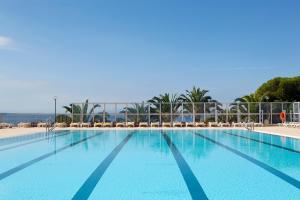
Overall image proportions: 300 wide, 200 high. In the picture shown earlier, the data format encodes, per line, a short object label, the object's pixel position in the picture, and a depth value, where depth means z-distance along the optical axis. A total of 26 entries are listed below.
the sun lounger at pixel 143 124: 24.06
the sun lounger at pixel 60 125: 23.77
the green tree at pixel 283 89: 34.84
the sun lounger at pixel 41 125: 24.05
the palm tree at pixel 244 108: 25.07
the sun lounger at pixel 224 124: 23.60
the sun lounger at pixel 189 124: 24.00
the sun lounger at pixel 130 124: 23.97
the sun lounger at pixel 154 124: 24.02
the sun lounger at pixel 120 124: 23.80
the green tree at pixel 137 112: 24.92
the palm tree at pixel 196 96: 31.00
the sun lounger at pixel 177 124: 23.87
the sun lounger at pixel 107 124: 24.09
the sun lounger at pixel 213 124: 23.61
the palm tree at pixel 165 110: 25.12
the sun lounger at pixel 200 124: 24.01
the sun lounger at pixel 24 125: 24.19
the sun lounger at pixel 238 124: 23.44
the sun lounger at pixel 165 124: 23.95
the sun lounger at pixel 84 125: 23.75
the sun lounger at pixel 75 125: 23.95
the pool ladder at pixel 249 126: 20.95
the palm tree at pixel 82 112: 24.81
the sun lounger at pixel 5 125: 22.36
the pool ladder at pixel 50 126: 20.94
